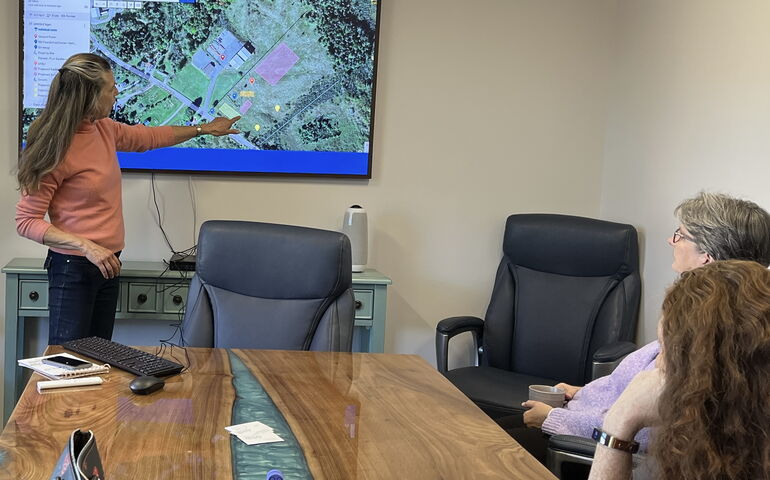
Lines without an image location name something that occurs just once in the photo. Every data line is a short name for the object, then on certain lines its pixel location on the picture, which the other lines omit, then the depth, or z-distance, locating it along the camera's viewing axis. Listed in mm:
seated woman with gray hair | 2242
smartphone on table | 2105
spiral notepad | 2047
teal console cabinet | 3508
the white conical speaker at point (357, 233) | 3836
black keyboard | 2152
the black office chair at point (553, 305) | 3584
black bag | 1183
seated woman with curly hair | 1148
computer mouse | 1967
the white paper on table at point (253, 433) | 1712
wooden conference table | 1573
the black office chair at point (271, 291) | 2703
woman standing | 2951
